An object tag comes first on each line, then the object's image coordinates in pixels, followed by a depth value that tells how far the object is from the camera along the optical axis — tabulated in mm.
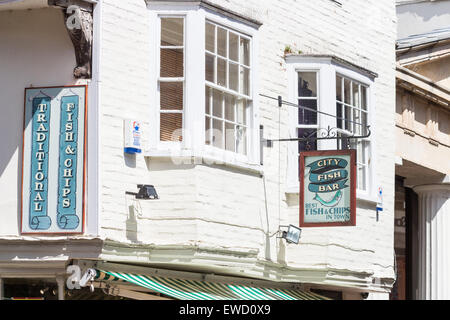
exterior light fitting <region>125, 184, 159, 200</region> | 14906
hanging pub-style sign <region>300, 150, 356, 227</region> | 16188
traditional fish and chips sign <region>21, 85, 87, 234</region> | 14453
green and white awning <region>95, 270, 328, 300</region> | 14664
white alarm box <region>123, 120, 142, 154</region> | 14969
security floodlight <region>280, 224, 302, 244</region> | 17219
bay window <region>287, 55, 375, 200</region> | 17812
